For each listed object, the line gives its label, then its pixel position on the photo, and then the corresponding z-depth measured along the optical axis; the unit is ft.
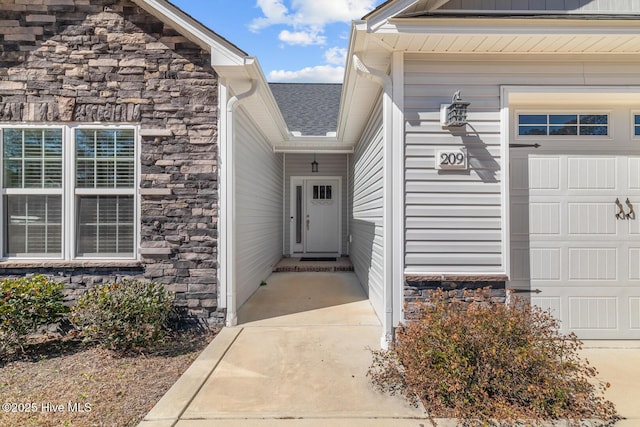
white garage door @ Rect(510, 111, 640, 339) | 11.14
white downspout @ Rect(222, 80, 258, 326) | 12.21
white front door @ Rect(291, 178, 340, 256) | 28.09
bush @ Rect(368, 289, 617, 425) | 7.16
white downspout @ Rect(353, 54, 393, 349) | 10.47
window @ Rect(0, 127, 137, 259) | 12.03
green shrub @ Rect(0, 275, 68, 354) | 9.96
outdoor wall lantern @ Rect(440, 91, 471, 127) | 10.02
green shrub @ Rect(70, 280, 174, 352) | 9.95
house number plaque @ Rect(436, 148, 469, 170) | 10.44
